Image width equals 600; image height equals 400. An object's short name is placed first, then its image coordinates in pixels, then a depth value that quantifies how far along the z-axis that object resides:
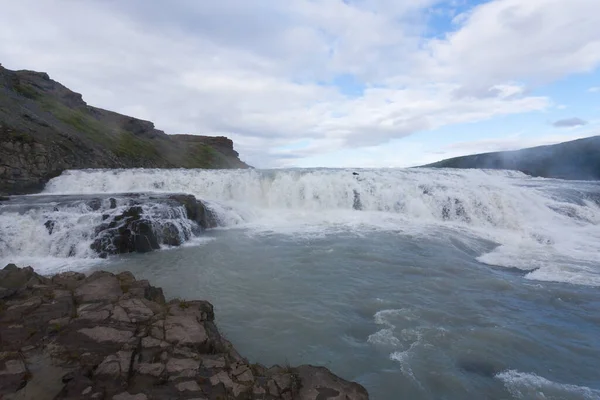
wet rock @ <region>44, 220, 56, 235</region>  11.54
